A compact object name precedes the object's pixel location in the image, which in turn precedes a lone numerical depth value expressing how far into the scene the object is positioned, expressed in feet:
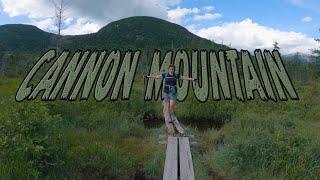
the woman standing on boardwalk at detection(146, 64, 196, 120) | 25.42
